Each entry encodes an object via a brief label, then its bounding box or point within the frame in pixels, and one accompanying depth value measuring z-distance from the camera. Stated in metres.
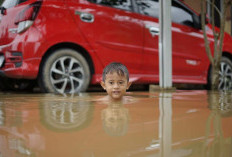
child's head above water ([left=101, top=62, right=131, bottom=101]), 2.00
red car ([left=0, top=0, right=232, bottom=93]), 3.06
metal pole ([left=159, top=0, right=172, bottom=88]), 3.72
